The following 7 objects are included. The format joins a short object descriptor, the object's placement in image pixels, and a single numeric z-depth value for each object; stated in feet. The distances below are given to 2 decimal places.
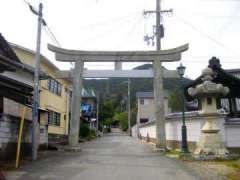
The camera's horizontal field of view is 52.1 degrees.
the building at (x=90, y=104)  147.93
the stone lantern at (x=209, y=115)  36.90
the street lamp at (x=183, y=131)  42.01
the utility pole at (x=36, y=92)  36.81
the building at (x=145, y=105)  149.96
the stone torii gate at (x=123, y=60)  52.06
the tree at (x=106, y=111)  180.06
